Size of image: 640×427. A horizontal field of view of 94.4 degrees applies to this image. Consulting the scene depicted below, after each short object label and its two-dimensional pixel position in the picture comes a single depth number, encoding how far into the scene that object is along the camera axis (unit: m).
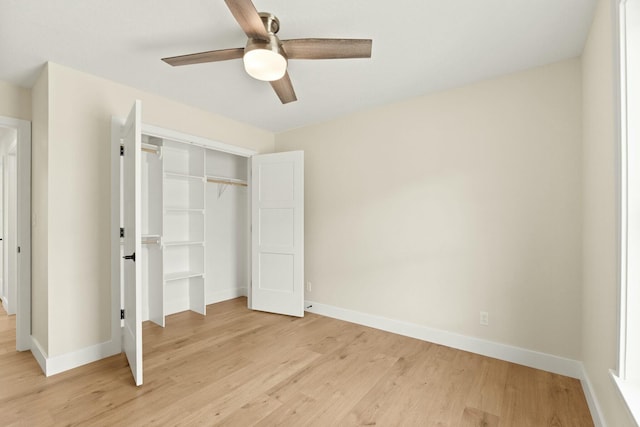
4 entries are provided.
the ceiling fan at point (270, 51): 1.65
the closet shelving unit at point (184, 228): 3.90
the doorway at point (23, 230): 2.72
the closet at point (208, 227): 3.58
